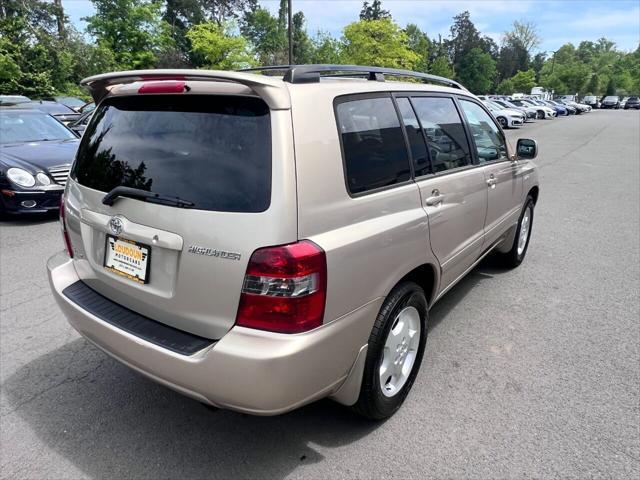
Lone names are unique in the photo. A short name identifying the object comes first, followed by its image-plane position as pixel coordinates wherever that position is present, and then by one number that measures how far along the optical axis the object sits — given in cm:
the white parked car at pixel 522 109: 3022
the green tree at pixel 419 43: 6204
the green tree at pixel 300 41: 6544
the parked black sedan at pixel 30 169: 623
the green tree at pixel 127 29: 3944
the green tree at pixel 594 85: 7731
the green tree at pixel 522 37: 9929
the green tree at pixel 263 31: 6259
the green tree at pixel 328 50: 4328
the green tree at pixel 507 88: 7769
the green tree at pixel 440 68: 6469
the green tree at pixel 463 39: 9488
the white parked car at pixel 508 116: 2573
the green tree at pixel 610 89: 8144
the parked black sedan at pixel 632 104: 6438
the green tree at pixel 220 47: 3494
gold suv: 183
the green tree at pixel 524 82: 7531
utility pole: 2214
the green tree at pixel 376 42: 3784
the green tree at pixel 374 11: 7994
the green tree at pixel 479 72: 7875
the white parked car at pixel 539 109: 3550
